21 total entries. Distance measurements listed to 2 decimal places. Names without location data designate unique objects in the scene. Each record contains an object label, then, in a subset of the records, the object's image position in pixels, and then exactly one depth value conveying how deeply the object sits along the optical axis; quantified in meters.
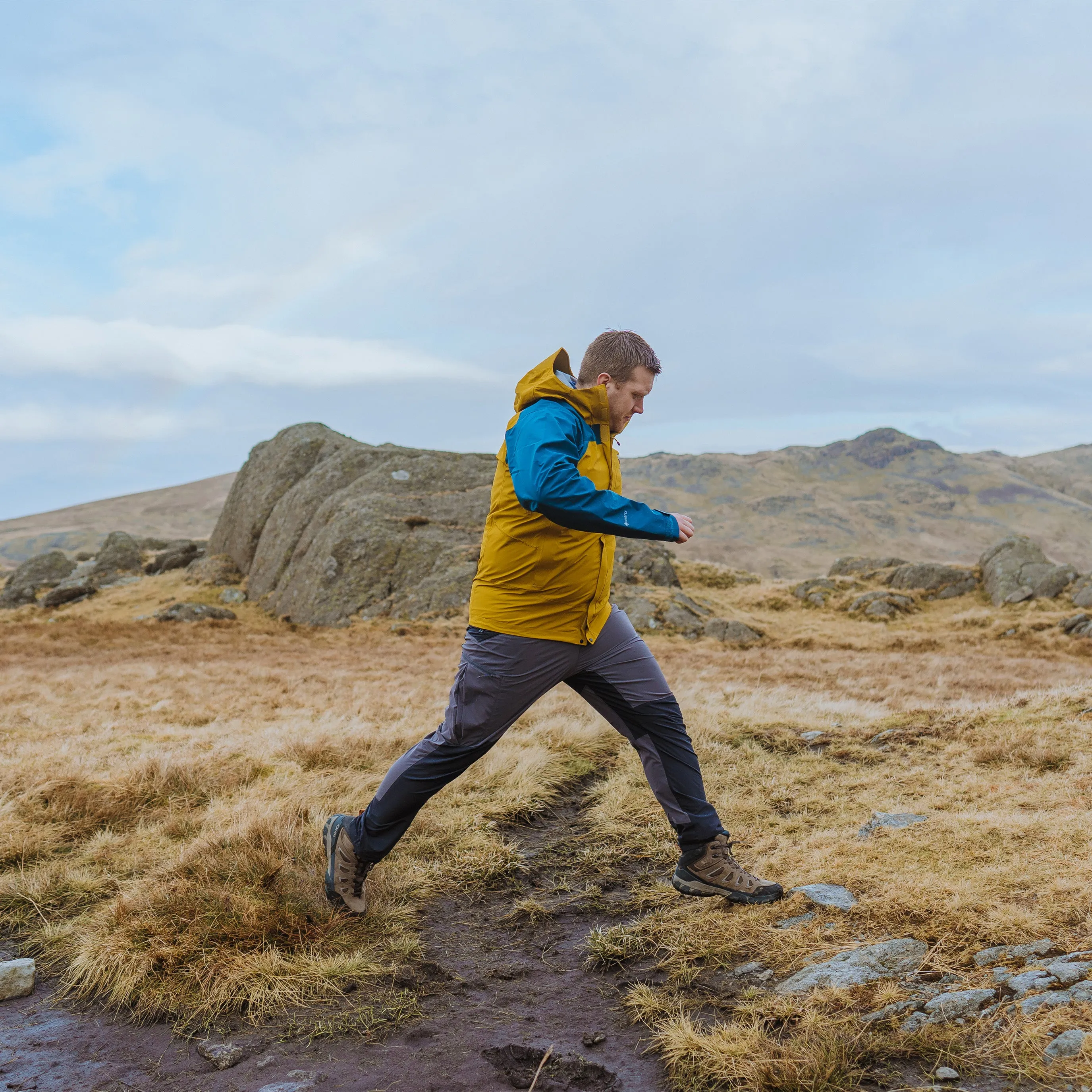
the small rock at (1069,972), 3.12
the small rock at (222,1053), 3.13
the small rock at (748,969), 3.69
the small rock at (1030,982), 3.11
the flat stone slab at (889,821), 5.16
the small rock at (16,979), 3.65
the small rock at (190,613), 25.69
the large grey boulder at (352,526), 26.81
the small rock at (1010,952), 3.40
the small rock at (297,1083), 2.94
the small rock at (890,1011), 3.06
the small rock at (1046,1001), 2.96
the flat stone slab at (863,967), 3.41
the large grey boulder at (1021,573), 27.09
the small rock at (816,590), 29.34
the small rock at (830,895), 4.13
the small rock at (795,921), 4.01
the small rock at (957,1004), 3.06
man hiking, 4.18
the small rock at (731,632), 21.83
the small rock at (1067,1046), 2.71
